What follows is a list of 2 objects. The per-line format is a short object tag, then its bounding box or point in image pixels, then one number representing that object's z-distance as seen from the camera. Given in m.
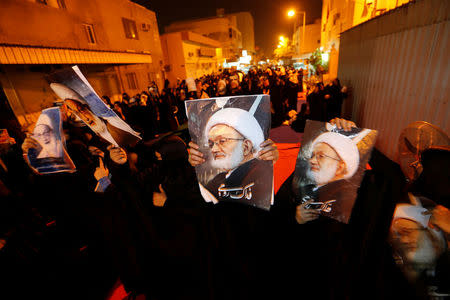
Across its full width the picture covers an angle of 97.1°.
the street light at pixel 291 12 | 18.88
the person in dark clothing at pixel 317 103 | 6.88
